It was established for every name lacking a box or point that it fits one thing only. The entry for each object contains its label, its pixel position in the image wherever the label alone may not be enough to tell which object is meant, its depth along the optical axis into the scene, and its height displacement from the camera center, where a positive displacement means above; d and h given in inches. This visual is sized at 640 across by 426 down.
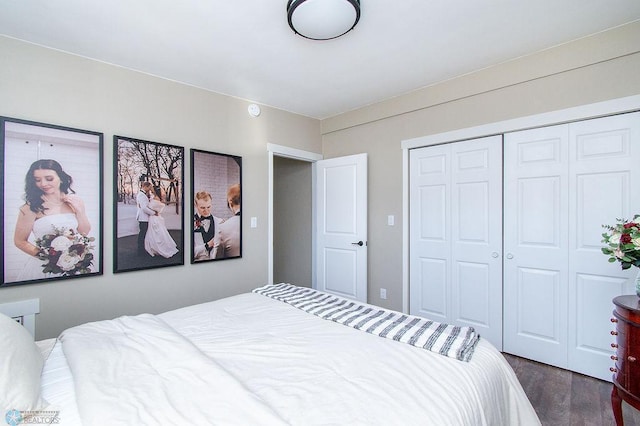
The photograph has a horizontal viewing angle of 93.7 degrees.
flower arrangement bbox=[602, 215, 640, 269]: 65.7 -7.1
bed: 36.4 -24.5
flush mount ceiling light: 67.1 +46.1
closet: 87.8 -8.3
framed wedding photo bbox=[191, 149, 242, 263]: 116.1 +2.2
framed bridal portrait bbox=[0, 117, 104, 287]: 81.9 +2.7
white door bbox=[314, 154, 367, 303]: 140.6 -6.9
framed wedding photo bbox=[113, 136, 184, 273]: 99.4 +2.4
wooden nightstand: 61.0 -30.3
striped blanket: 53.6 -24.2
